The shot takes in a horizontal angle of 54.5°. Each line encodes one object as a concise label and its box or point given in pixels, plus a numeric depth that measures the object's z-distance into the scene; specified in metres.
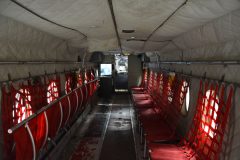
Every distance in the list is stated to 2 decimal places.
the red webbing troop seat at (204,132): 3.22
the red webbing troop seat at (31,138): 2.78
